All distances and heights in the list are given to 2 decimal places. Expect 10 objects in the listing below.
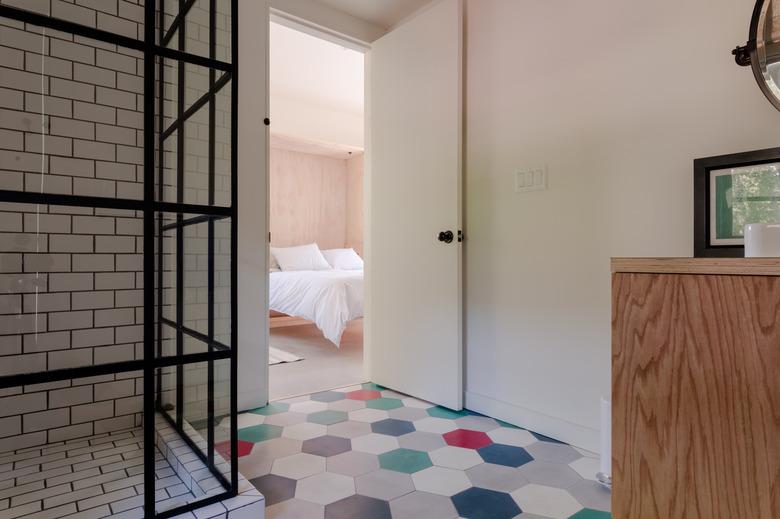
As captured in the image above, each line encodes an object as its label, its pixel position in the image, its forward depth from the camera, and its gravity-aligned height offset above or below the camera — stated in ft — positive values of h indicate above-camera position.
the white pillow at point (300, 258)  16.96 +0.00
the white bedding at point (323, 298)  11.45 -1.12
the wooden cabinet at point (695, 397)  1.99 -0.68
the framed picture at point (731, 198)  4.33 +0.63
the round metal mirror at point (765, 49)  2.99 +1.50
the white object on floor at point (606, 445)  5.04 -2.15
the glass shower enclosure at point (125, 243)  3.81 +0.14
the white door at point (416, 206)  7.50 +0.97
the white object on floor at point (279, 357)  11.21 -2.60
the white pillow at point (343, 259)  18.78 -0.04
